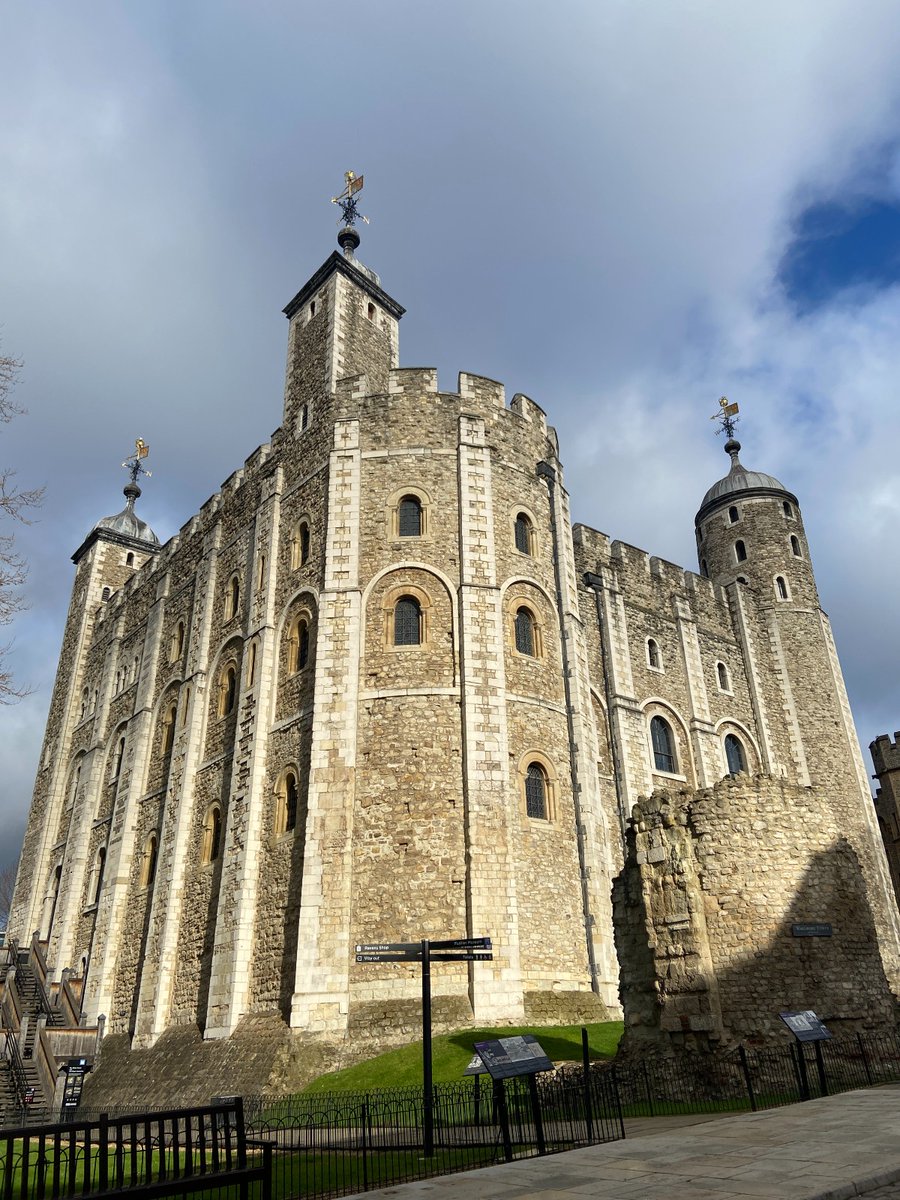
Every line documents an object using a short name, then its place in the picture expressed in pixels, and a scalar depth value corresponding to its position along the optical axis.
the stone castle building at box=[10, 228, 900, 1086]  17.73
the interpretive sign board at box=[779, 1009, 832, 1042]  10.90
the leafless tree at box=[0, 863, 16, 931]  58.09
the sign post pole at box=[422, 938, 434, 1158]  9.46
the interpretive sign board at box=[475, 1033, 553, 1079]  9.15
